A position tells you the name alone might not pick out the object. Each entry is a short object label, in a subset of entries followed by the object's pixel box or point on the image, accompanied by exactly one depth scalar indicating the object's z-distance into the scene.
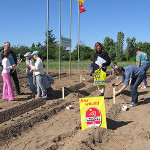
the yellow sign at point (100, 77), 6.08
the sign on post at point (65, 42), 10.36
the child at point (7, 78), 5.78
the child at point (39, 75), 5.82
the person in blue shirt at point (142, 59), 7.56
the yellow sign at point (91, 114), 3.82
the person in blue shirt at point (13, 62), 6.47
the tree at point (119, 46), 46.41
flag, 12.15
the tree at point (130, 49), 49.01
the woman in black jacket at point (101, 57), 5.96
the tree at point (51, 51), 41.54
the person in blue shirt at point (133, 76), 5.46
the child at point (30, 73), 6.14
